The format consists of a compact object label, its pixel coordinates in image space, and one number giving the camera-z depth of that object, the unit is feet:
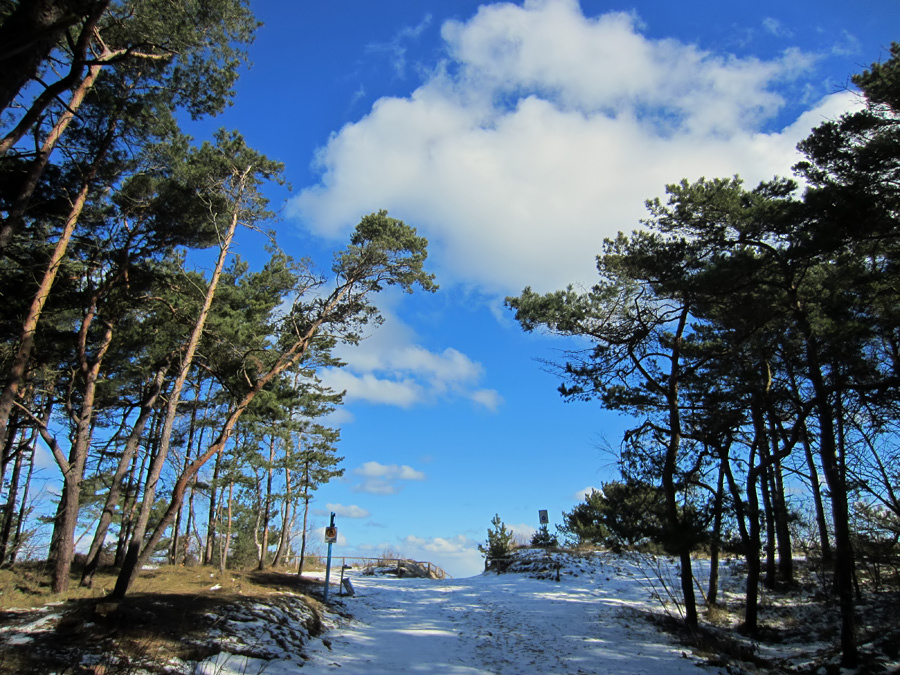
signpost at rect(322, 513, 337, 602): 50.08
